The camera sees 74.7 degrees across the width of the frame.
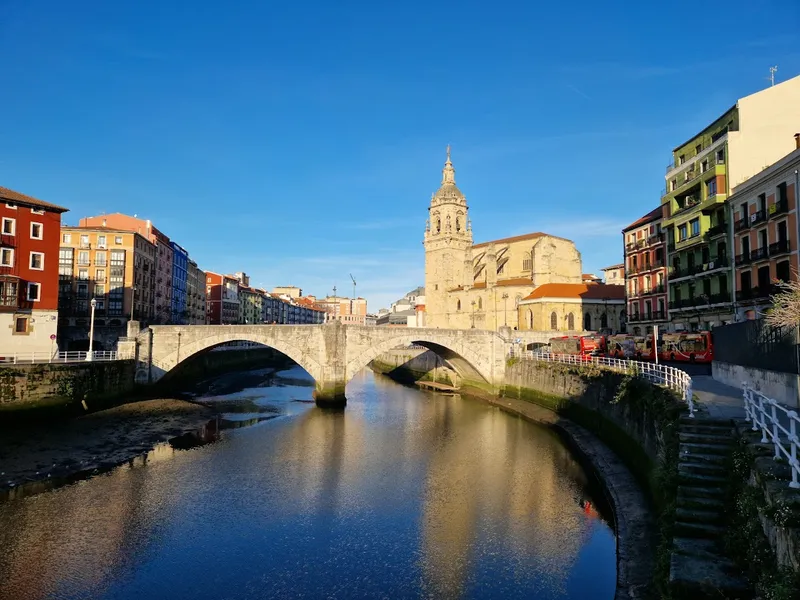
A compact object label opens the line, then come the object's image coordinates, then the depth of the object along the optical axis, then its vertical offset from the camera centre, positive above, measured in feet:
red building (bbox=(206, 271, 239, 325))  361.92 +30.05
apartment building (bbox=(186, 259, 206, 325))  302.66 +28.50
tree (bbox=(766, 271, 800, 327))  49.91 +3.05
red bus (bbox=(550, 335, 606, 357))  163.12 -1.06
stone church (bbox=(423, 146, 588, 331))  269.64 +39.83
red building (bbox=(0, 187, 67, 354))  122.93 +16.85
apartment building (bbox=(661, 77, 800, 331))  122.72 +39.72
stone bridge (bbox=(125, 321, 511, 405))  148.36 -1.02
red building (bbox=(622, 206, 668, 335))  160.56 +21.89
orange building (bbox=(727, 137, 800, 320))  101.96 +23.39
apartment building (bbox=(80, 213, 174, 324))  229.45 +44.61
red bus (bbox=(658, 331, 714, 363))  116.88 -1.13
